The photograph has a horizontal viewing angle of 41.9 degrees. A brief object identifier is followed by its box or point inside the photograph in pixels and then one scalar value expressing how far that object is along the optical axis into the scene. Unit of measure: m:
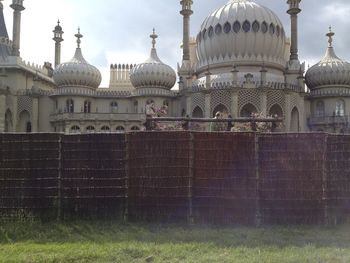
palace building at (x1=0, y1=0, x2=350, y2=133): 31.70
